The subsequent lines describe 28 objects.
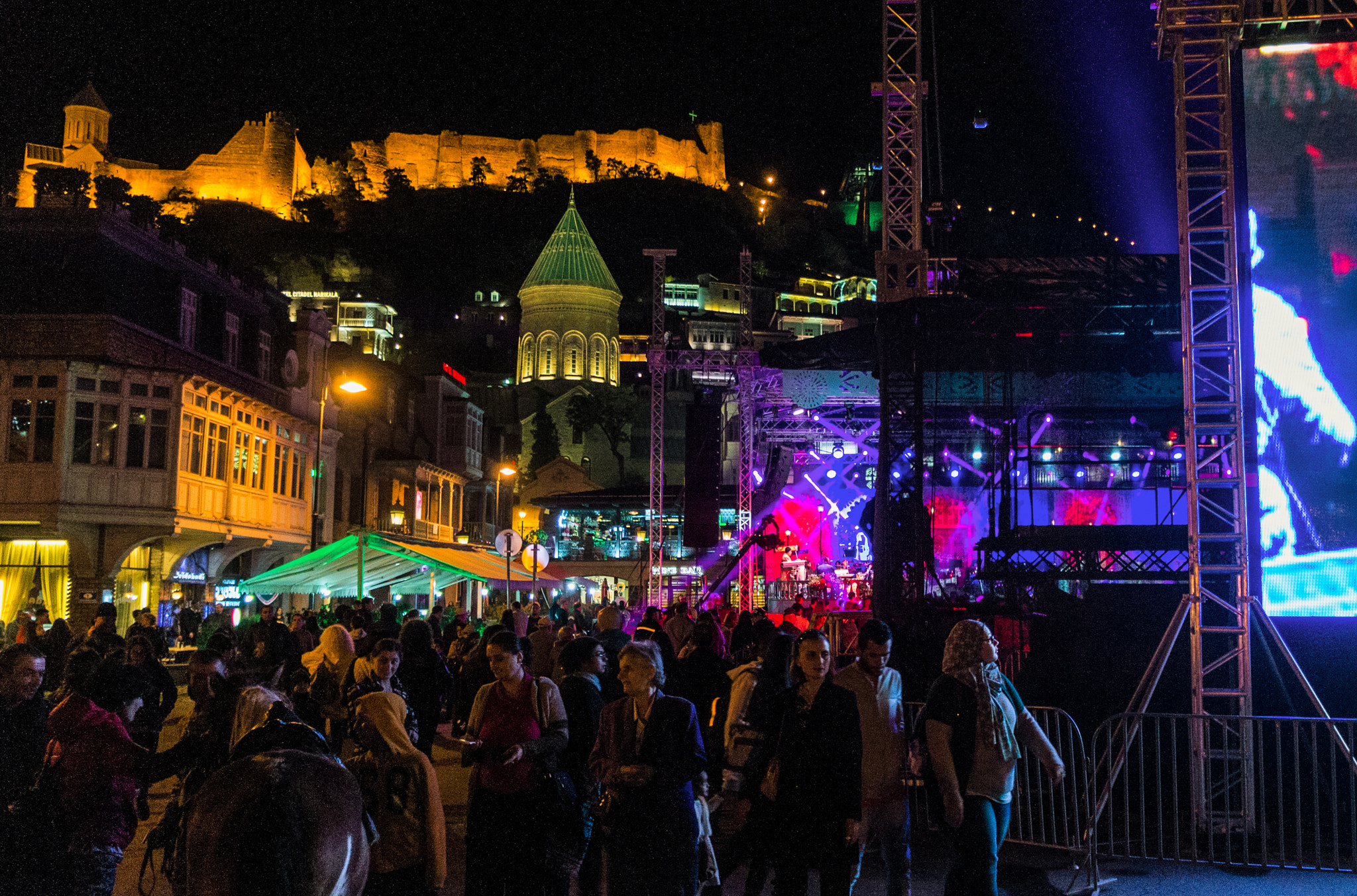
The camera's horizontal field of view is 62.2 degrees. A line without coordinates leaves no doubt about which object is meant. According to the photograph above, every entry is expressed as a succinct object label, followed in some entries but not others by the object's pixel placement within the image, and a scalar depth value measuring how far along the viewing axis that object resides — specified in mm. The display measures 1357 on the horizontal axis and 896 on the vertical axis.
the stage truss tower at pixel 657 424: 33625
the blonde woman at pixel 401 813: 5004
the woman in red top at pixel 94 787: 5332
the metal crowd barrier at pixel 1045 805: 8891
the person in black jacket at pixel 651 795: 5055
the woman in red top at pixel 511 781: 5527
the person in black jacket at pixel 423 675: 8859
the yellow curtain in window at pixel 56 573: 24781
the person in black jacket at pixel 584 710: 5949
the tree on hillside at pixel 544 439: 83125
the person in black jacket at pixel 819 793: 5281
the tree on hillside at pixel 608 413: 84562
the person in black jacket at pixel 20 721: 5586
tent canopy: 18594
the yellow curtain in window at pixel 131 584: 25641
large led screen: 10000
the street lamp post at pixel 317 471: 19500
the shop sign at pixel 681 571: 51844
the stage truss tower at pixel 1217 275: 9867
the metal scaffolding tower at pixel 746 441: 30812
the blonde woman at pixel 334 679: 8109
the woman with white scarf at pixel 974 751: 5652
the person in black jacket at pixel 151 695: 8271
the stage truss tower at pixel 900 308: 16625
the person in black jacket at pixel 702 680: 8195
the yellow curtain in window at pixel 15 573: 24656
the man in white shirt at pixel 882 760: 5984
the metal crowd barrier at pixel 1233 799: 8289
